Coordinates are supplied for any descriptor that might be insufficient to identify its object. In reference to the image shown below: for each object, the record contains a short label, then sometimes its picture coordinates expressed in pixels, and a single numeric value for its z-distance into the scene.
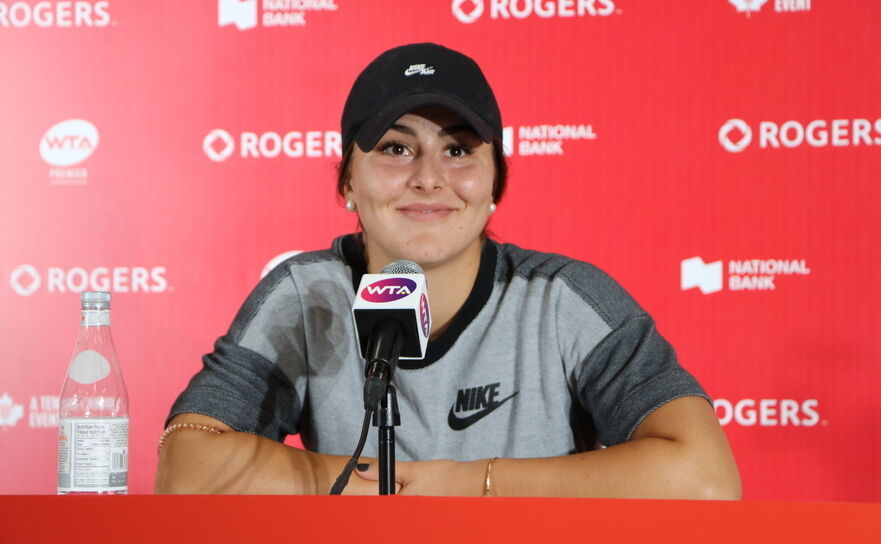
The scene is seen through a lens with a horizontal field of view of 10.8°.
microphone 4.42
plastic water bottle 4.56
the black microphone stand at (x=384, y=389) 4.39
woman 4.71
